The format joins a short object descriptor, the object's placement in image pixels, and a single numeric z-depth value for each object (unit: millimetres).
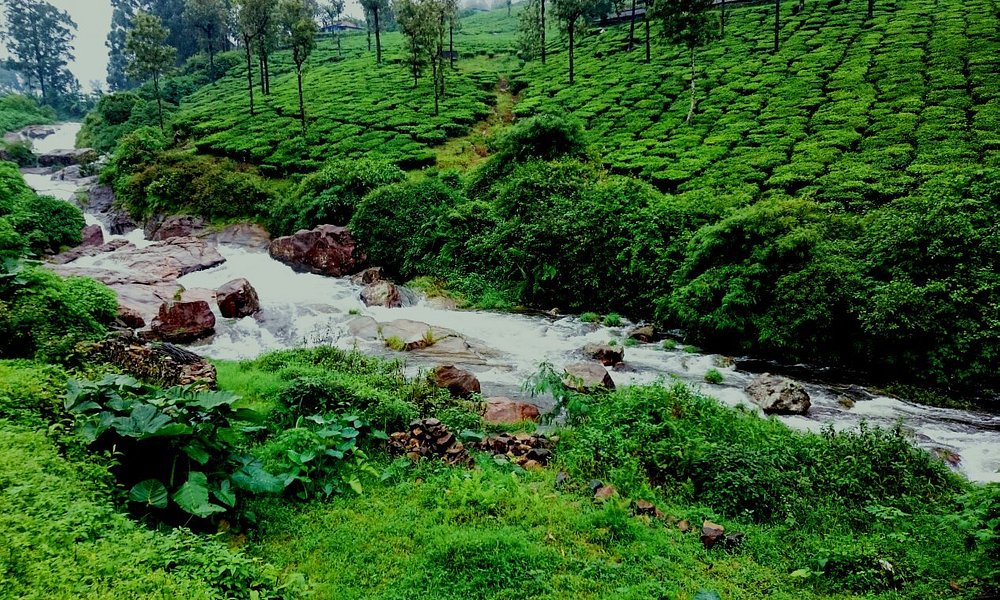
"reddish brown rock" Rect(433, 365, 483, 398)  9875
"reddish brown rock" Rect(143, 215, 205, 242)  25234
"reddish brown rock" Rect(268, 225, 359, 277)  21188
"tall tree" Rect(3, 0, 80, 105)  75562
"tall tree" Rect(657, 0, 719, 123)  27188
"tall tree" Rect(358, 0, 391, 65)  53131
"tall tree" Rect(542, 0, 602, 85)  35406
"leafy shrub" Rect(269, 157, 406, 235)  23641
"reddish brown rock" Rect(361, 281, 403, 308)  17703
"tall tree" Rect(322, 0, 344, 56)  75750
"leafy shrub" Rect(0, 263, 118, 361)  7832
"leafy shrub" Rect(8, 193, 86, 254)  21430
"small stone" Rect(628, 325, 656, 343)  14555
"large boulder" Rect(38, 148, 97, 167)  44219
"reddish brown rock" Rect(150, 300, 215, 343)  13547
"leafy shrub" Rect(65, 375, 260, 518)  4926
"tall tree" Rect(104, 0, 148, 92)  82688
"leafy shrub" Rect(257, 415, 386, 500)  6199
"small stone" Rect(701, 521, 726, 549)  5613
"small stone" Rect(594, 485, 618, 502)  6336
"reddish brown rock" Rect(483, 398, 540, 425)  9055
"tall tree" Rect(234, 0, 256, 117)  35525
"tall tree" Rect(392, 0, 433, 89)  34469
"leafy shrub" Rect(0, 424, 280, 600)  3350
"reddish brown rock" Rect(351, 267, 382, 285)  19781
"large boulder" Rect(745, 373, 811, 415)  10039
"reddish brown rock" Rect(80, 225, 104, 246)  24188
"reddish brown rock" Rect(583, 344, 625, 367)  12828
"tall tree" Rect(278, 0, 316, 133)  30062
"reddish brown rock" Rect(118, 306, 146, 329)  13461
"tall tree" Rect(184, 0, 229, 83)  63688
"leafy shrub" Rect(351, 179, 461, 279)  20906
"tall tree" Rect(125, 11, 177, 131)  39531
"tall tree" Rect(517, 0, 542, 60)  49781
